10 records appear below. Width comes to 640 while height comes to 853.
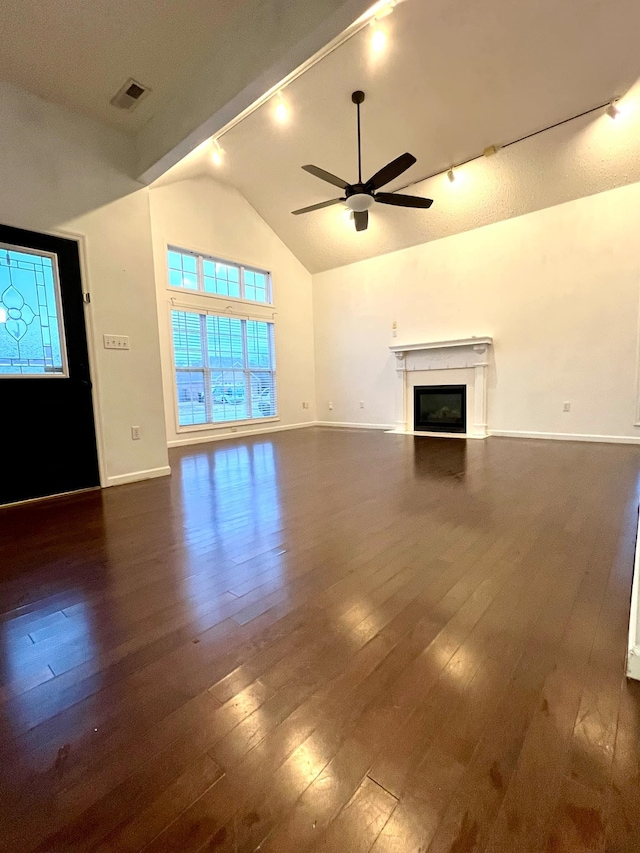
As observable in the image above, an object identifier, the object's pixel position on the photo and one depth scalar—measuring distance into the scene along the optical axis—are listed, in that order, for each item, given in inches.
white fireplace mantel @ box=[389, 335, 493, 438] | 223.9
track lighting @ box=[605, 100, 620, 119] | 152.1
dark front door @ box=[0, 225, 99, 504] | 112.5
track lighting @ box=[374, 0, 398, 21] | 132.7
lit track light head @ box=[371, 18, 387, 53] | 140.3
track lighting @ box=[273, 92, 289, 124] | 174.7
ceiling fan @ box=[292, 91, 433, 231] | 135.4
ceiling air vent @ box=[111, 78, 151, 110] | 110.0
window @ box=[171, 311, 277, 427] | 226.7
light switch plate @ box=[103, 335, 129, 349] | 130.4
